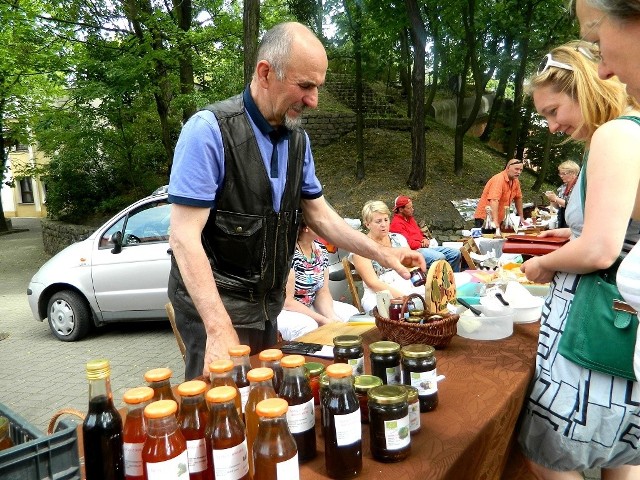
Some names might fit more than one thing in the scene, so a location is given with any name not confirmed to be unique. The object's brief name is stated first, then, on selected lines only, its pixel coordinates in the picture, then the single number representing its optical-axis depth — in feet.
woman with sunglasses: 5.12
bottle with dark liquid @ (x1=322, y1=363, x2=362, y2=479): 4.04
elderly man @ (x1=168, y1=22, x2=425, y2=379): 6.62
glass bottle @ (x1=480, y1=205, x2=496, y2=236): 21.62
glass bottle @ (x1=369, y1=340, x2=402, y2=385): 5.57
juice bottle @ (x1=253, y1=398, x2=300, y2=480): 3.55
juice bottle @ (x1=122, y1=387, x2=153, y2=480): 3.67
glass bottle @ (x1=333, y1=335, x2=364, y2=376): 5.66
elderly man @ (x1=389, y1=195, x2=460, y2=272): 20.93
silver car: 19.54
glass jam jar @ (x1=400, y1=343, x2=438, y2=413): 5.39
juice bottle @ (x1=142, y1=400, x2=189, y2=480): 3.30
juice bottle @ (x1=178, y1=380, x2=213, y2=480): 3.73
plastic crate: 2.76
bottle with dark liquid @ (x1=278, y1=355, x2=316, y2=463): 4.25
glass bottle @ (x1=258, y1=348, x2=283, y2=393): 4.71
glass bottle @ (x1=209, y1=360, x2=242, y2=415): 4.25
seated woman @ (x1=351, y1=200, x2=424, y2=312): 13.89
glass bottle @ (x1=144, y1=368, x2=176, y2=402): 4.16
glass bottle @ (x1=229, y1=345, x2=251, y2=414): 4.82
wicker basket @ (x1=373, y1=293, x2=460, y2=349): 7.04
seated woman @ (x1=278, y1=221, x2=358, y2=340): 12.79
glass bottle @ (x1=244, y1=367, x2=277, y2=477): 4.02
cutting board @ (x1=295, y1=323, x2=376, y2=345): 8.47
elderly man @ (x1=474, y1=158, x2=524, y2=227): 26.08
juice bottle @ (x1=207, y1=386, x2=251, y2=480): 3.63
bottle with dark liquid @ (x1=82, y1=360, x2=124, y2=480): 3.71
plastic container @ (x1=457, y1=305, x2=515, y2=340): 7.82
